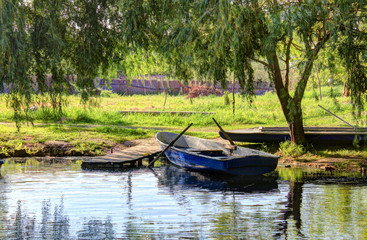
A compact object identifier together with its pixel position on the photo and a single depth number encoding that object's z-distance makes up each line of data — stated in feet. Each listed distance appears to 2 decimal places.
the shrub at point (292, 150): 59.31
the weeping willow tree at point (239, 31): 42.16
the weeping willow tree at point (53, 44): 40.16
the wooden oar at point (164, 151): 57.11
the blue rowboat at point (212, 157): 49.14
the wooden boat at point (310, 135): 60.29
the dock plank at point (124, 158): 55.52
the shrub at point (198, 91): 123.05
